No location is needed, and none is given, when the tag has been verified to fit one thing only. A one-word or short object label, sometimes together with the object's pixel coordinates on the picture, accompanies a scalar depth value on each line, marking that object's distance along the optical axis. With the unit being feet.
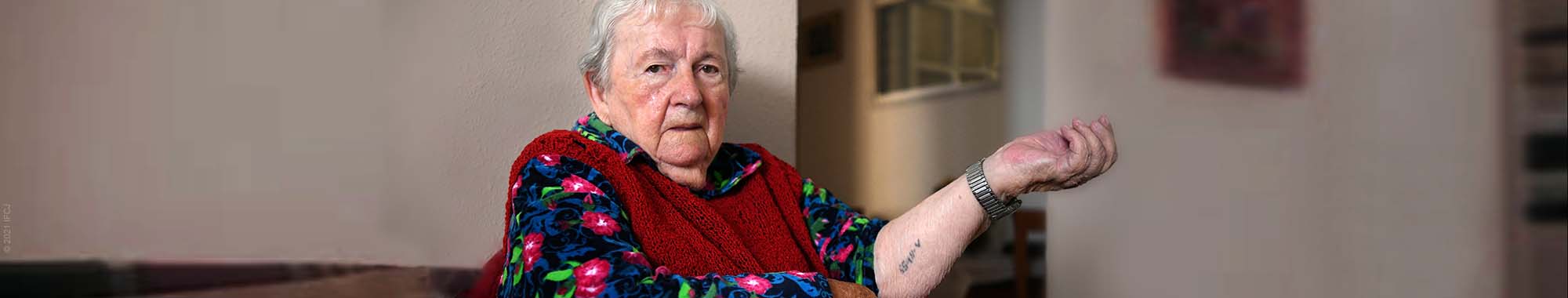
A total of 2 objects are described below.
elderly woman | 2.98
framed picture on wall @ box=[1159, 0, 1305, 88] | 9.29
